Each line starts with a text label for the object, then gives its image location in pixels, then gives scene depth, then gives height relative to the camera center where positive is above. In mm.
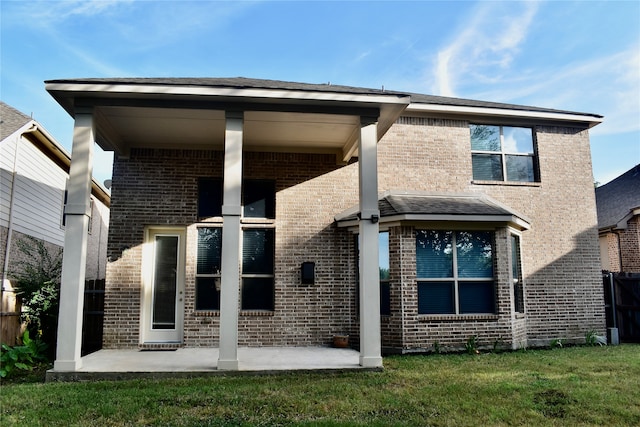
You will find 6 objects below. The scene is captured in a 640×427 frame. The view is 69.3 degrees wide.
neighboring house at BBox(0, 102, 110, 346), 10031 +2459
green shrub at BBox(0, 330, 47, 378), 7086 -1102
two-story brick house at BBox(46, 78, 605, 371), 8703 +1162
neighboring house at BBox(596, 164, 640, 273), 13789 +1733
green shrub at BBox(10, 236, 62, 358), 8703 -320
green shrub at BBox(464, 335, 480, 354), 8602 -1108
